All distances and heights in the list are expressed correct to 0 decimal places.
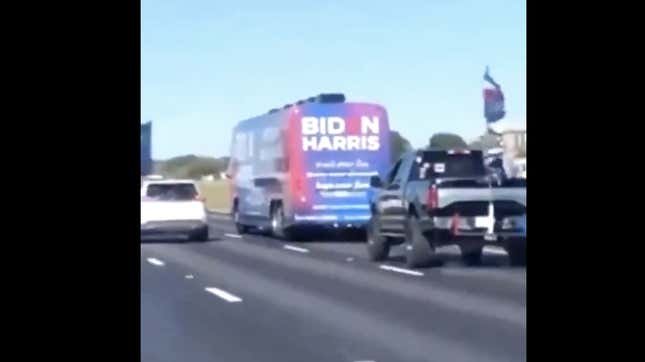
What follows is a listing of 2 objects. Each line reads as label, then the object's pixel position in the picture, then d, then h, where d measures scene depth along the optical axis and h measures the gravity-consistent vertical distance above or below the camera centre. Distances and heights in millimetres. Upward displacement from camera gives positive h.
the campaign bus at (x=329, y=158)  28344 +486
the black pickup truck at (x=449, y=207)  19469 -372
